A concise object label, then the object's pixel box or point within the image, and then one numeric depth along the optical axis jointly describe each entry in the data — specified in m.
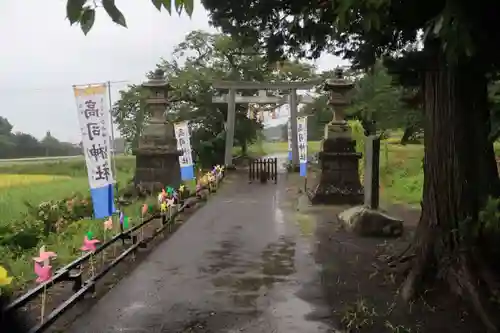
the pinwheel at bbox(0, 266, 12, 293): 2.95
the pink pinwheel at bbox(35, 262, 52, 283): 5.85
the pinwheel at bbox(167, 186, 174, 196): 14.39
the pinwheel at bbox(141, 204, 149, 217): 11.91
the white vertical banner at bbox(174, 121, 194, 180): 21.83
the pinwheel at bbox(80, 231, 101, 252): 7.38
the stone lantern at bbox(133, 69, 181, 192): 19.97
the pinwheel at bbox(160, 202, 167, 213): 12.59
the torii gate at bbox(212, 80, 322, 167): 29.69
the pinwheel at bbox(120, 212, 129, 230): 9.83
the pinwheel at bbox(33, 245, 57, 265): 5.95
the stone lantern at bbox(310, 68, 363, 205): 18.34
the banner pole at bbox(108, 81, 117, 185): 10.29
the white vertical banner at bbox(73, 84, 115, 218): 9.81
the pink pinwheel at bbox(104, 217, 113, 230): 9.13
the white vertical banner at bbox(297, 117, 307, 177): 24.28
